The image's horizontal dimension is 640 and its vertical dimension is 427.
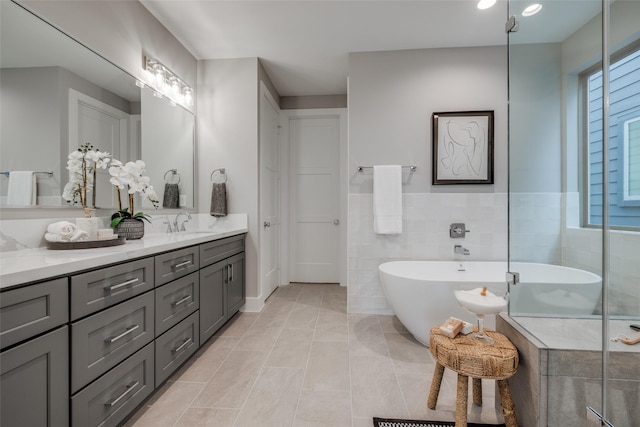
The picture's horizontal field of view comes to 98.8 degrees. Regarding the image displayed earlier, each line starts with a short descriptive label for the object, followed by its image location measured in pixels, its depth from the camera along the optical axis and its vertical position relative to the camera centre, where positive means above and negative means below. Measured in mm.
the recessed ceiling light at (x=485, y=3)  2006 +1540
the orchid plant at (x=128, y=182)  1687 +187
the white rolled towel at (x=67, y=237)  1317 -124
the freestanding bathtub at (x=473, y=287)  1311 -505
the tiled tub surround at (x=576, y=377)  1010 -629
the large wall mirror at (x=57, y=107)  1235 +592
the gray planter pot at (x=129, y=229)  1725 -110
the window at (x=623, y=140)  1151 +314
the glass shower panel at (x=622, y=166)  1141 +201
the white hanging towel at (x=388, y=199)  2652 +127
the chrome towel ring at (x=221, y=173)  2764 +389
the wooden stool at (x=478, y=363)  1146 -644
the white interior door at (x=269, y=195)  2959 +207
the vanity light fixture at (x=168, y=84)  2217 +1122
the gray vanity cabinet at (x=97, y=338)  822 -506
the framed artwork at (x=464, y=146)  2660 +645
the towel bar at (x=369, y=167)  2704 +439
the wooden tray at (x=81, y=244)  1293 -160
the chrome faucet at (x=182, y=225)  2469 -102
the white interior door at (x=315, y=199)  3803 +182
